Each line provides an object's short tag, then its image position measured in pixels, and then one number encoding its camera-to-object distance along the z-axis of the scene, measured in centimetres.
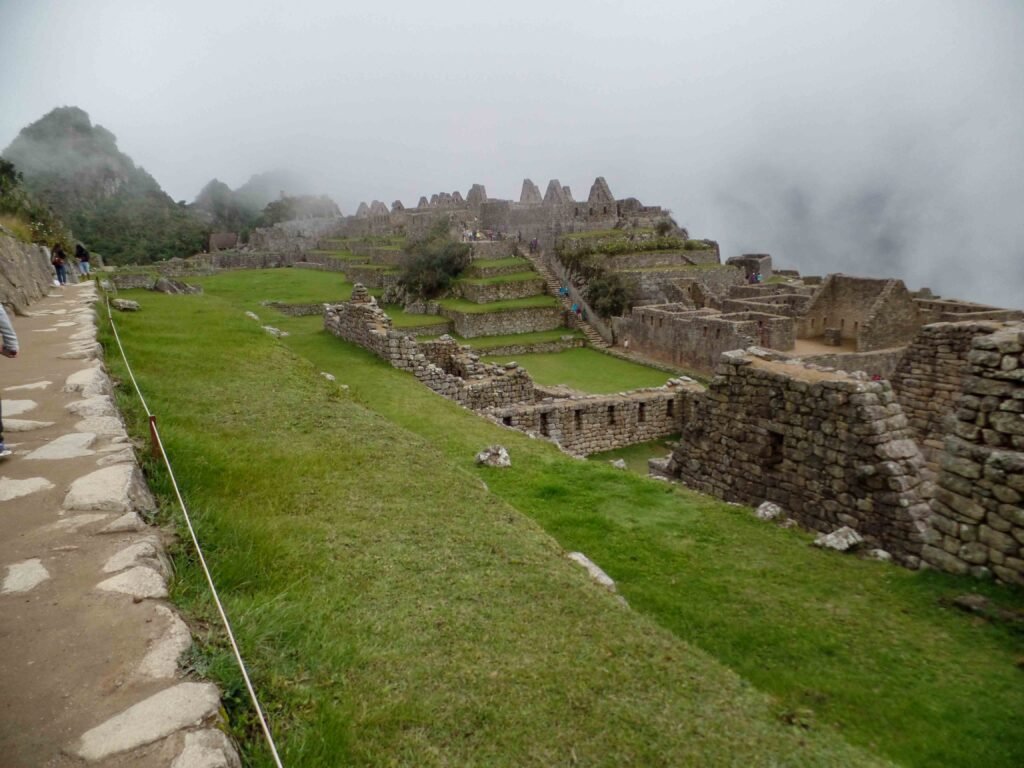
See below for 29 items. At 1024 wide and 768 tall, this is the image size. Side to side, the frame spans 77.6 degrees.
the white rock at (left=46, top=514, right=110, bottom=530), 363
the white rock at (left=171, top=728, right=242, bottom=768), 213
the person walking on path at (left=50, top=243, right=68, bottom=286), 2027
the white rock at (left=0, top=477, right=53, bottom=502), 402
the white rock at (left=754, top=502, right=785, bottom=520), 702
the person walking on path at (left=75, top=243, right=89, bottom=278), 2498
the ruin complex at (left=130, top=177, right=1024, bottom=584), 525
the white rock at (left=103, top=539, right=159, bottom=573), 327
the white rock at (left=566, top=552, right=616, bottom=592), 512
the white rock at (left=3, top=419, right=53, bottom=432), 520
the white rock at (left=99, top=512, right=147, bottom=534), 363
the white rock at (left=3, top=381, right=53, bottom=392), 640
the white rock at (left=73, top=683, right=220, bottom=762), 219
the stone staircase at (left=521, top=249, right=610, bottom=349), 3185
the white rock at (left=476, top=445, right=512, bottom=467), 828
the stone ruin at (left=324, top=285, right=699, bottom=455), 1364
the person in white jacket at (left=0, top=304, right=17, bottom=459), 542
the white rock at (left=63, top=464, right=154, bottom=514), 388
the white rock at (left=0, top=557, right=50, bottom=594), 311
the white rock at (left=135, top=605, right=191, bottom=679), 256
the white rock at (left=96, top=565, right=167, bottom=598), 309
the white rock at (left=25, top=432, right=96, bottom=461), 464
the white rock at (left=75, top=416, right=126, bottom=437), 520
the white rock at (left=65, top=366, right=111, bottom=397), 638
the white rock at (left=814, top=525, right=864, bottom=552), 614
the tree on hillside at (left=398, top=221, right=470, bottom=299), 3738
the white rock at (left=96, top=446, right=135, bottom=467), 452
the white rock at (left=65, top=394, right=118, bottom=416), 573
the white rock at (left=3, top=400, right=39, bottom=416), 565
